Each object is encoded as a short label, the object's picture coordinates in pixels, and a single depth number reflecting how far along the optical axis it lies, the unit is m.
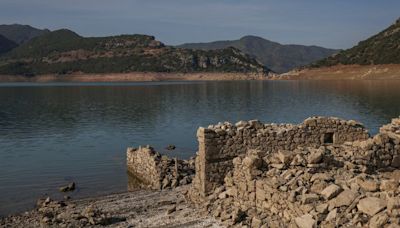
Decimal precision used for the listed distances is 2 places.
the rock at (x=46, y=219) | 18.18
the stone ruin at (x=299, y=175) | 11.22
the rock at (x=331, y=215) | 11.04
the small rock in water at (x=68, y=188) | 24.78
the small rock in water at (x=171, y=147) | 36.97
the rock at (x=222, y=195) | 16.33
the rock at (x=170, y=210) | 17.58
